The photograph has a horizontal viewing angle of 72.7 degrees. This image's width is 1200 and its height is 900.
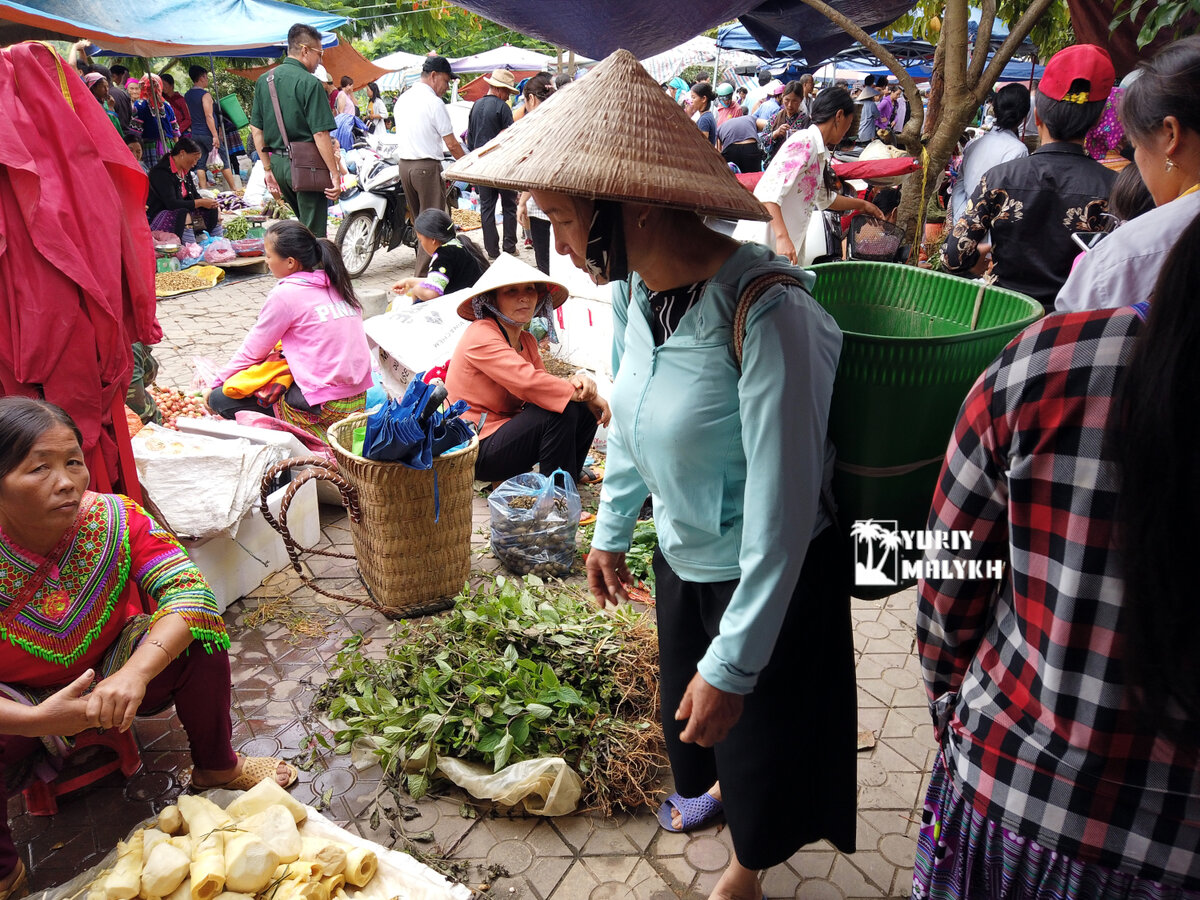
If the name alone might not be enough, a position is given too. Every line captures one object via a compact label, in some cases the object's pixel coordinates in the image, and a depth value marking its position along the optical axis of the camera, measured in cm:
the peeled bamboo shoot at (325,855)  198
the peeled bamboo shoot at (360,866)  200
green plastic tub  142
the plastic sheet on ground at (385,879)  195
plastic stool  234
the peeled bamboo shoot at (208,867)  188
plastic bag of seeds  361
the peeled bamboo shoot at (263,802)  211
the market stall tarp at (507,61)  2164
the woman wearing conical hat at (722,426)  139
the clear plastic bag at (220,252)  877
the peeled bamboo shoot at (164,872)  187
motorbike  848
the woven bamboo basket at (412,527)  320
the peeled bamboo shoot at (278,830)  197
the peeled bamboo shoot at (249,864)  190
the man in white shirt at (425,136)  794
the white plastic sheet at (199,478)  322
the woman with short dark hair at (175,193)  882
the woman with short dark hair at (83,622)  199
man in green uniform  680
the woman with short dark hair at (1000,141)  436
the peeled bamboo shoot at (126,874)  186
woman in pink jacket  420
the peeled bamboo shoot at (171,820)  207
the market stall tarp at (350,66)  1683
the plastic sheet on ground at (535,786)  235
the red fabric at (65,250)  241
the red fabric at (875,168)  579
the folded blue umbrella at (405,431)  308
